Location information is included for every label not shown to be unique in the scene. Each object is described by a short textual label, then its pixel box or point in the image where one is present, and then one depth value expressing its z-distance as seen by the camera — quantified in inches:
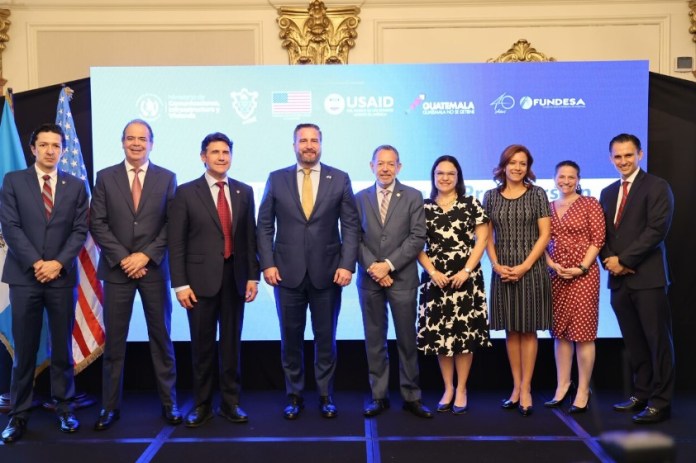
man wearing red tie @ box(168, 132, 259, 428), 145.8
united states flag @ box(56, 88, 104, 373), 165.6
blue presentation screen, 178.1
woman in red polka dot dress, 153.6
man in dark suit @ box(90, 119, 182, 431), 145.4
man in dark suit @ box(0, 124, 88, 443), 141.2
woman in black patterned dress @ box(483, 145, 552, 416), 152.2
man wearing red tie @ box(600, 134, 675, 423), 150.3
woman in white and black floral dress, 152.4
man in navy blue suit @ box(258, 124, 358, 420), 149.1
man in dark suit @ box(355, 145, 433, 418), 151.1
